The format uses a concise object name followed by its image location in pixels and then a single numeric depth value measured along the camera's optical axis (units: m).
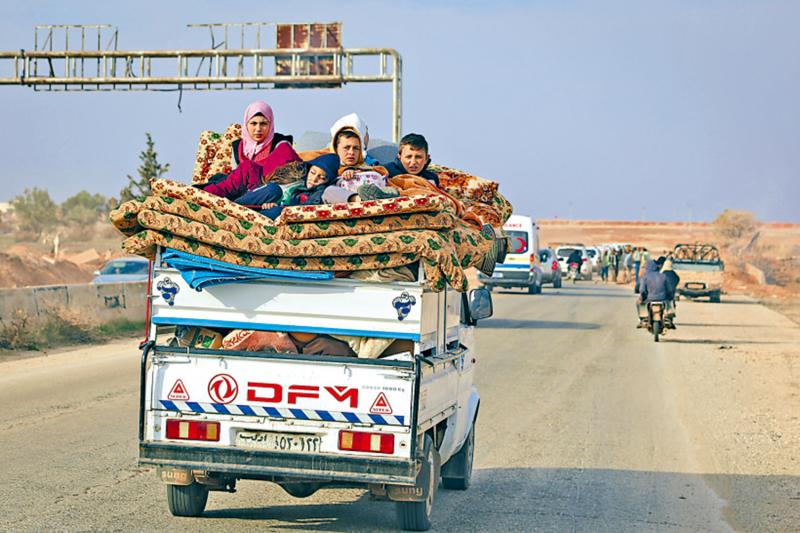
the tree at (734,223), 117.75
